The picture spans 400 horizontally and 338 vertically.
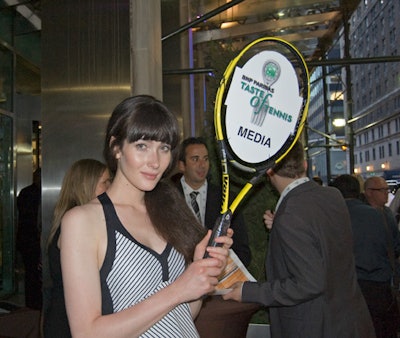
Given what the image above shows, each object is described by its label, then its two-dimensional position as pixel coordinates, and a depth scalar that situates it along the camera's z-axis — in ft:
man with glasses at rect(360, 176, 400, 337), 14.12
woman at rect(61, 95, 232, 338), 4.79
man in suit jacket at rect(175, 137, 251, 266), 12.82
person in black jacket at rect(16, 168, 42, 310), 17.26
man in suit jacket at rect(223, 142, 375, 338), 8.19
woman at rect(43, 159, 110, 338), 8.13
